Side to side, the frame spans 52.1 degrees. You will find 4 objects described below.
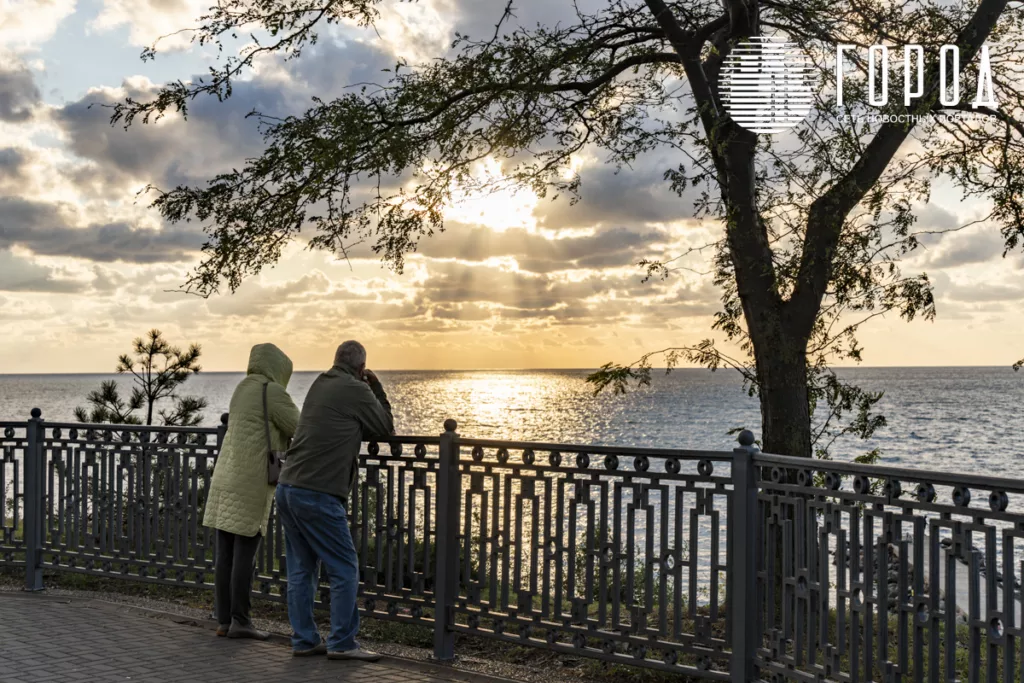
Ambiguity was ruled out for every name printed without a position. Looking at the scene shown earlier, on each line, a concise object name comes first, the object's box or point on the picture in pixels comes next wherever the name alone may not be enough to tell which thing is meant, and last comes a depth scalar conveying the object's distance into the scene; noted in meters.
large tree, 10.28
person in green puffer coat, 7.75
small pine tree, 18.31
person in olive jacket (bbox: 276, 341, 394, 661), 7.16
